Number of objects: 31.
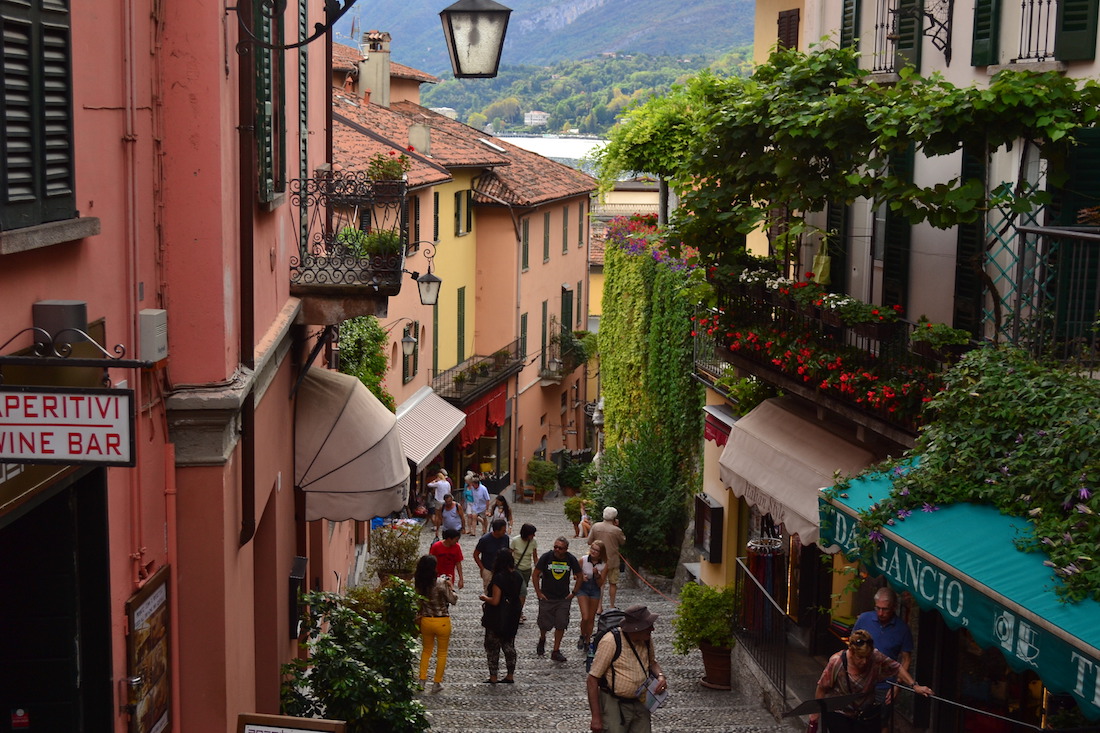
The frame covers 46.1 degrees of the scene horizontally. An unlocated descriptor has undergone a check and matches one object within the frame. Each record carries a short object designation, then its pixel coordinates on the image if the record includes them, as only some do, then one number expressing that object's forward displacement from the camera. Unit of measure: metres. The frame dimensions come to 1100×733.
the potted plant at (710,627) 13.77
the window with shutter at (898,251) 12.27
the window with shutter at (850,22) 13.62
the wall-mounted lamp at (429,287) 19.97
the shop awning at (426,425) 28.14
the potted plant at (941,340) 9.79
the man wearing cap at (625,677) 9.07
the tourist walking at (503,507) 22.59
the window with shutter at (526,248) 39.84
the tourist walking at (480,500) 26.22
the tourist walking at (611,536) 15.93
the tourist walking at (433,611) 12.60
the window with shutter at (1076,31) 9.38
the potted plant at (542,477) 40.22
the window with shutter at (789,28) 18.81
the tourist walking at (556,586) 14.04
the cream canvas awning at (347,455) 10.77
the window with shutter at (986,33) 10.46
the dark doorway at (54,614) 5.22
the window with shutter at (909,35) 11.96
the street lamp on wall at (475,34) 8.73
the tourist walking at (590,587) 14.62
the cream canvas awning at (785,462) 11.32
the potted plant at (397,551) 17.25
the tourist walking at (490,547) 14.23
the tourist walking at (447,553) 14.52
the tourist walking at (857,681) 8.48
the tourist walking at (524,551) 15.10
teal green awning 6.28
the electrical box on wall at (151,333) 5.80
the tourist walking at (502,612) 13.02
